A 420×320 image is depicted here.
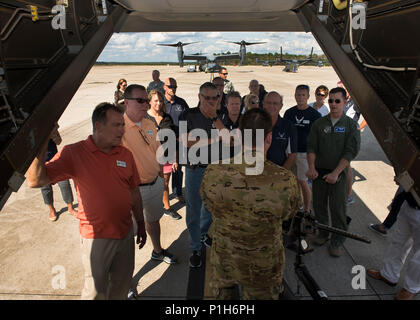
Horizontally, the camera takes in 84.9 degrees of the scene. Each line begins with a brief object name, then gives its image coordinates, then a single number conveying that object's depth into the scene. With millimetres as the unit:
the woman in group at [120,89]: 4928
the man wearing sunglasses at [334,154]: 2852
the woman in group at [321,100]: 4414
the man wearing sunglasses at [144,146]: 2494
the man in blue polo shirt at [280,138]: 2992
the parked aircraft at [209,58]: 36612
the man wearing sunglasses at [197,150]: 2822
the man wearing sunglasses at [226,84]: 5785
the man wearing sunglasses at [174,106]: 4215
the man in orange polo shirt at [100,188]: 1801
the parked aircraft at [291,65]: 36069
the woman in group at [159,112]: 3455
